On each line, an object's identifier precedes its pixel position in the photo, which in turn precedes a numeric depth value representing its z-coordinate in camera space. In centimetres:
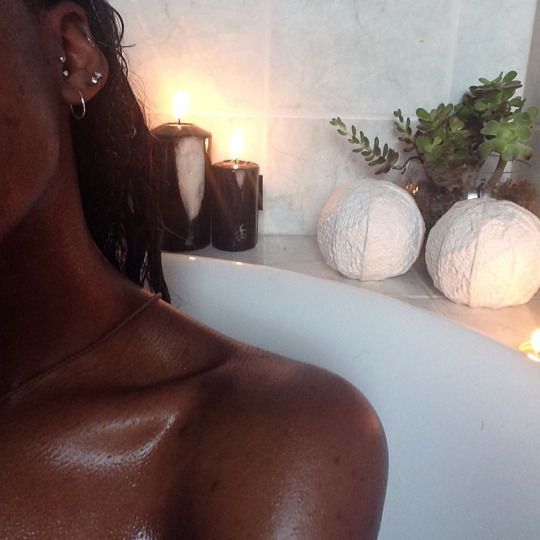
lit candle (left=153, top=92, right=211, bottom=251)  111
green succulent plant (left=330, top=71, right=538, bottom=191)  108
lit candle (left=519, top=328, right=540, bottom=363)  84
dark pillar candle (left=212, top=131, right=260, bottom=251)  116
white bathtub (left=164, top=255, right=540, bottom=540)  71
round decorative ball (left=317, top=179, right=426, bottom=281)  106
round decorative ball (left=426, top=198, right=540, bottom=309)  99
